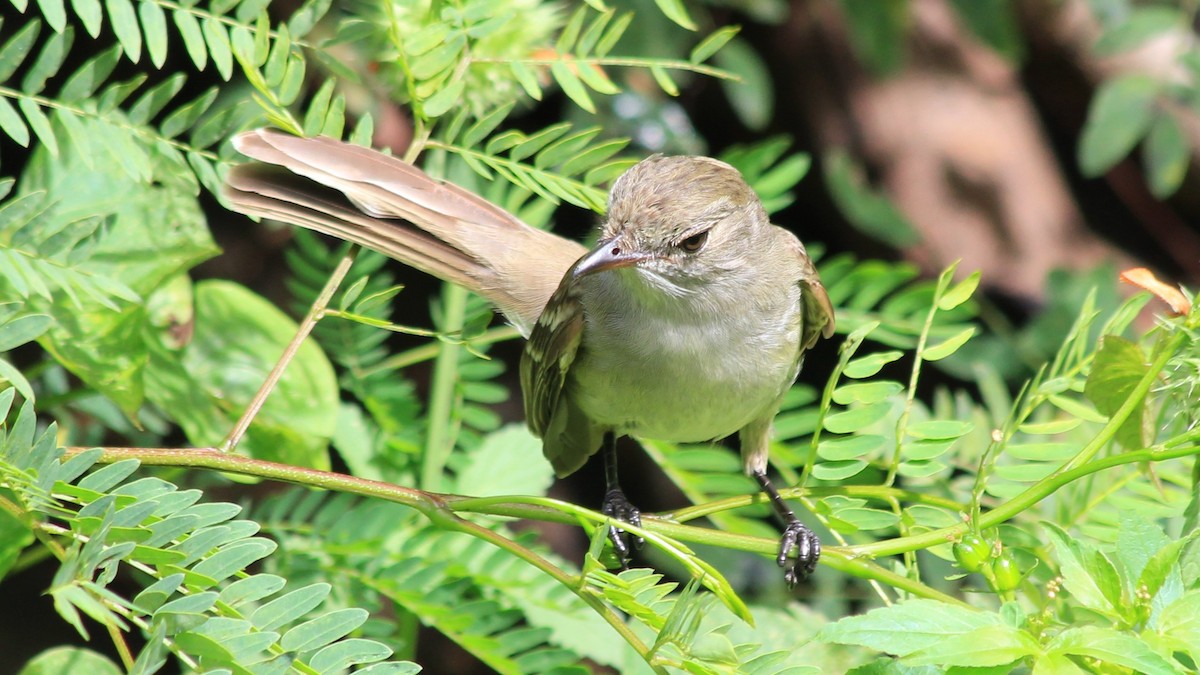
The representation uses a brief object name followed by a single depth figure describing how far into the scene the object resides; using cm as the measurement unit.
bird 531
